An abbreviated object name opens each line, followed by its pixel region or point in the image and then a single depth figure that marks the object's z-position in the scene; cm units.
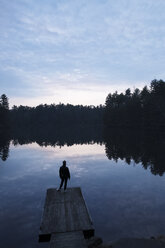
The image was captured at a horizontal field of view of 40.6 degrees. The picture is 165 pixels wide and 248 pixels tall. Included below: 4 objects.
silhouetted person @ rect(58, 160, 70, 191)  1616
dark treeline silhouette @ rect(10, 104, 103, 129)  19762
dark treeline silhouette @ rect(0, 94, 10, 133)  10490
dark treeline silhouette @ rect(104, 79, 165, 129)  9122
